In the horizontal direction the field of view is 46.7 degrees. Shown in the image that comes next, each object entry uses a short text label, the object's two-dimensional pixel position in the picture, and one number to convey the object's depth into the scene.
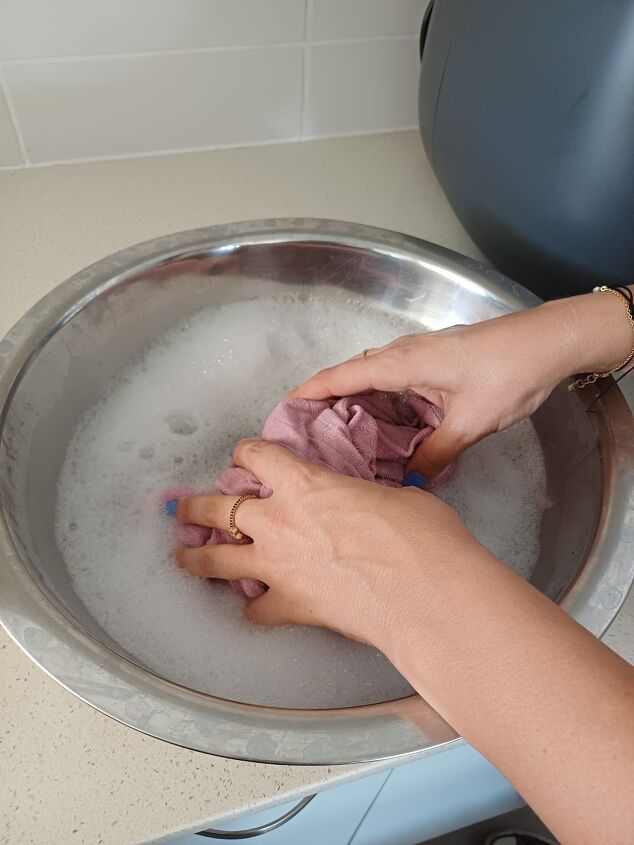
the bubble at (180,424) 0.62
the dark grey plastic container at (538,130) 0.48
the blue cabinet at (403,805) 0.59
